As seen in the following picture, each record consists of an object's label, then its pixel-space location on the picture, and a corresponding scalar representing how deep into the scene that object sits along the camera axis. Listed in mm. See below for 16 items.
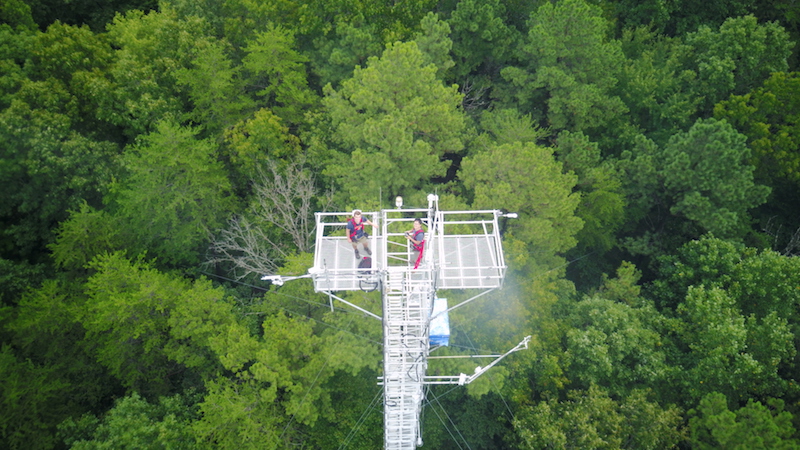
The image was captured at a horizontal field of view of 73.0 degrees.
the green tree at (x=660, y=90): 32531
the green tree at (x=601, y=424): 20891
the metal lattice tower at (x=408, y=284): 13016
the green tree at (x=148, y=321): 24125
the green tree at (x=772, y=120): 29391
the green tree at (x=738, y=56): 31375
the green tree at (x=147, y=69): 30262
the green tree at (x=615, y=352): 23109
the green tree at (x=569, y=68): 29547
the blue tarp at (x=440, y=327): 16156
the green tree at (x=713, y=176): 27984
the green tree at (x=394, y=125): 25266
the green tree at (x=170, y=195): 27781
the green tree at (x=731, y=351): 22297
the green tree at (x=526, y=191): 24984
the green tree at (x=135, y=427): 20969
